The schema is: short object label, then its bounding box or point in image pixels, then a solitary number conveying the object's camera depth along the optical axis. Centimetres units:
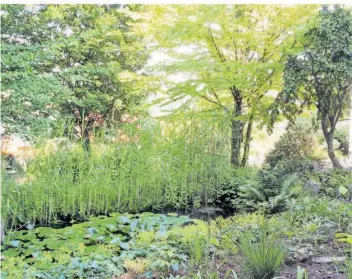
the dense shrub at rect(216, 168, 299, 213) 296
